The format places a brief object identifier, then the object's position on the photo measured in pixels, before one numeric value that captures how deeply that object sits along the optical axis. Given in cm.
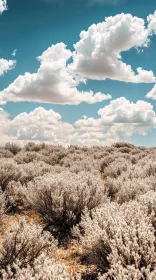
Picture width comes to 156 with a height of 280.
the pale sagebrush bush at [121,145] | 2711
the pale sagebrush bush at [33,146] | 2040
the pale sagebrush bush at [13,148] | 2057
